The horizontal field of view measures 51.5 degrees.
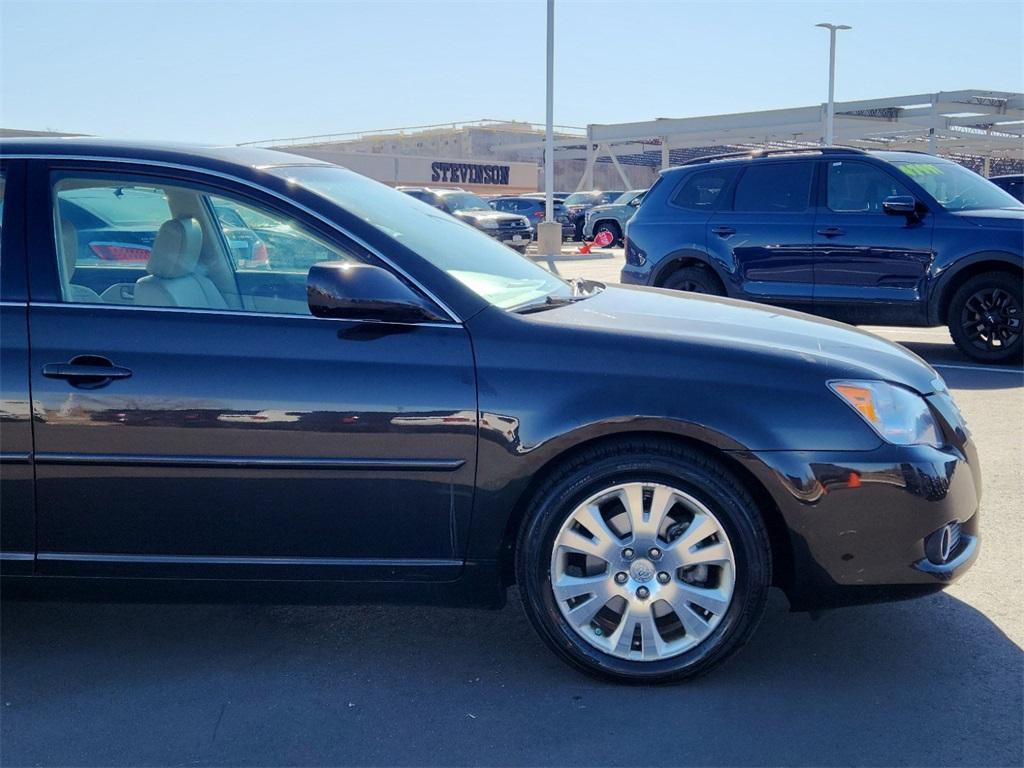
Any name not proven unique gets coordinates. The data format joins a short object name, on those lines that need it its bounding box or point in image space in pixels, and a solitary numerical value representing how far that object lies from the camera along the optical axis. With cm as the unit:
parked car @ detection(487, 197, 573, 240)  3347
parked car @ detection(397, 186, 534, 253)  2503
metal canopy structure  3747
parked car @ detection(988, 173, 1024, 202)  1795
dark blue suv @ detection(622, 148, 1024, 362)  876
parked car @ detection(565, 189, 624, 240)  3359
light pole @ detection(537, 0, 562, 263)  2405
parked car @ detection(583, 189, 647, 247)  2944
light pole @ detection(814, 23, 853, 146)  3531
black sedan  324
